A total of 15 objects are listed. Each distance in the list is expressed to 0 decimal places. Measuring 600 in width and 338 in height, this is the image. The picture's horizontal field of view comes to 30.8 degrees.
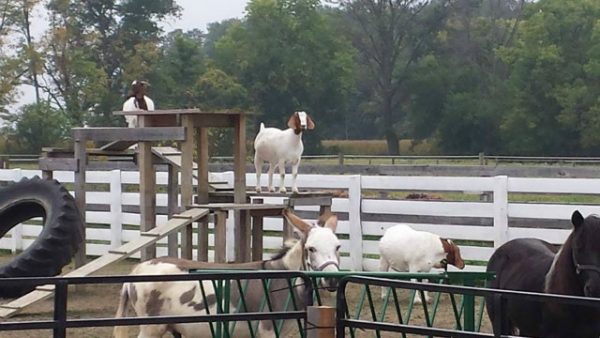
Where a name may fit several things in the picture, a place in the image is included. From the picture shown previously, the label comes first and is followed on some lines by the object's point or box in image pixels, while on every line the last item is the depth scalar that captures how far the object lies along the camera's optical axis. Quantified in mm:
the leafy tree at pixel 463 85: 58938
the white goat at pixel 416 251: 11578
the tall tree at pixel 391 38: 62844
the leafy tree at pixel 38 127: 43366
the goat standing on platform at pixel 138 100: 13023
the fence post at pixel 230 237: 14930
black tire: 11547
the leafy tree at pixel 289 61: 57625
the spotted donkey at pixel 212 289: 7445
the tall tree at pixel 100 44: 49406
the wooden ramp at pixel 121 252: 10453
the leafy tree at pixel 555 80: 51875
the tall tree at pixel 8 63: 44312
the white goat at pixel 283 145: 11984
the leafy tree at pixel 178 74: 52156
